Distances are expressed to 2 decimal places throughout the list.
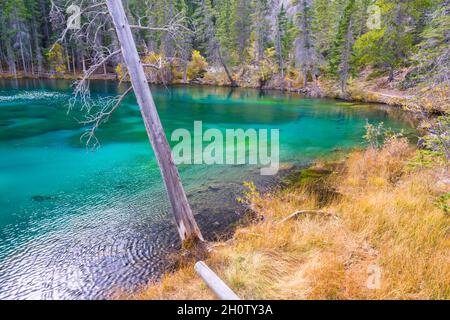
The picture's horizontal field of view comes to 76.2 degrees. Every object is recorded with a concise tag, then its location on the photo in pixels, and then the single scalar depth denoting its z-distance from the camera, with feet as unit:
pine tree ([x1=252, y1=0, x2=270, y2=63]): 140.15
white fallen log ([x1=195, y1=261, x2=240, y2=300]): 12.64
